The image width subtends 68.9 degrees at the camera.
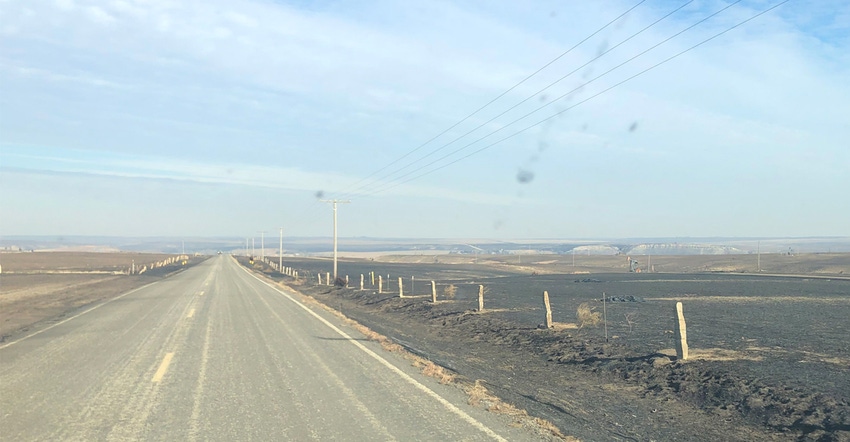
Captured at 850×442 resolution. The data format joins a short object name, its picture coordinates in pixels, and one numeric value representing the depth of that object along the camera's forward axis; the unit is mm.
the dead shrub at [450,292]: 32463
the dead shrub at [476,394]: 9266
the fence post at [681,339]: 13102
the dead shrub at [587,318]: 19516
